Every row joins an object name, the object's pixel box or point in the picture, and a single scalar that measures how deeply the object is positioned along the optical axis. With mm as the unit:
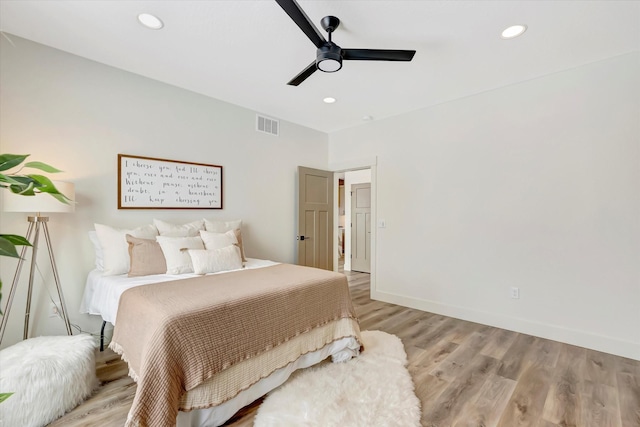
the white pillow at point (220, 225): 3275
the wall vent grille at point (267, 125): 4043
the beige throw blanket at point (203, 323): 1521
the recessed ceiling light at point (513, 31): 2266
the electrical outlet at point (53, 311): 2554
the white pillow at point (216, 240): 2941
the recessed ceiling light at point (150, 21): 2160
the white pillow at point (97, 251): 2646
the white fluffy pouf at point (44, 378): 1699
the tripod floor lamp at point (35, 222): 2141
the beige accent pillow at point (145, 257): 2539
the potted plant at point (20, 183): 714
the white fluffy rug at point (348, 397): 1797
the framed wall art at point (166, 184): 2934
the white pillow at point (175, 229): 2941
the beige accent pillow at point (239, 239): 3234
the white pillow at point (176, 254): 2635
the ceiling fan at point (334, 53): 1985
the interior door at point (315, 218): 4406
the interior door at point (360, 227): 6332
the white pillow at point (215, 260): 2680
